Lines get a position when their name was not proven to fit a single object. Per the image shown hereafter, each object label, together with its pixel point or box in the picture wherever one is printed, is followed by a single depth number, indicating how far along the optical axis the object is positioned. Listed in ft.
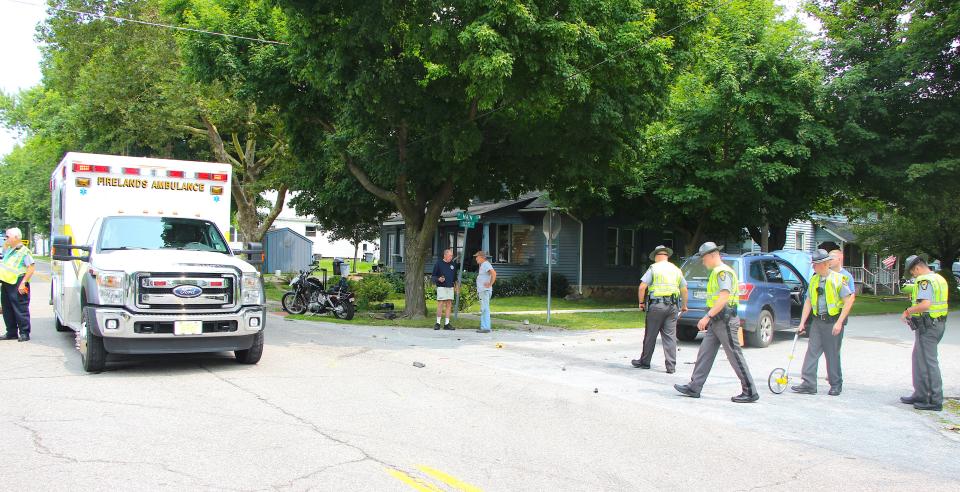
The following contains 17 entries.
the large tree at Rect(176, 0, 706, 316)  39.83
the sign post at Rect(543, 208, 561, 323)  55.77
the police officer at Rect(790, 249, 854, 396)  28.86
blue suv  44.21
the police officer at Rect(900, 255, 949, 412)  27.20
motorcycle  56.95
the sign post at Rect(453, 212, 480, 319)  56.16
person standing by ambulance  36.60
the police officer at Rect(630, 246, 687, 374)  34.04
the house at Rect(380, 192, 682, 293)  93.25
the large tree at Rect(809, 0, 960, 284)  71.82
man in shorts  51.01
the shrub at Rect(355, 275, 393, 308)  64.69
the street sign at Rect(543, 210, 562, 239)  55.77
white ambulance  27.84
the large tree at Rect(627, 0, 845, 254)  66.85
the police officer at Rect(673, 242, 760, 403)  27.14
